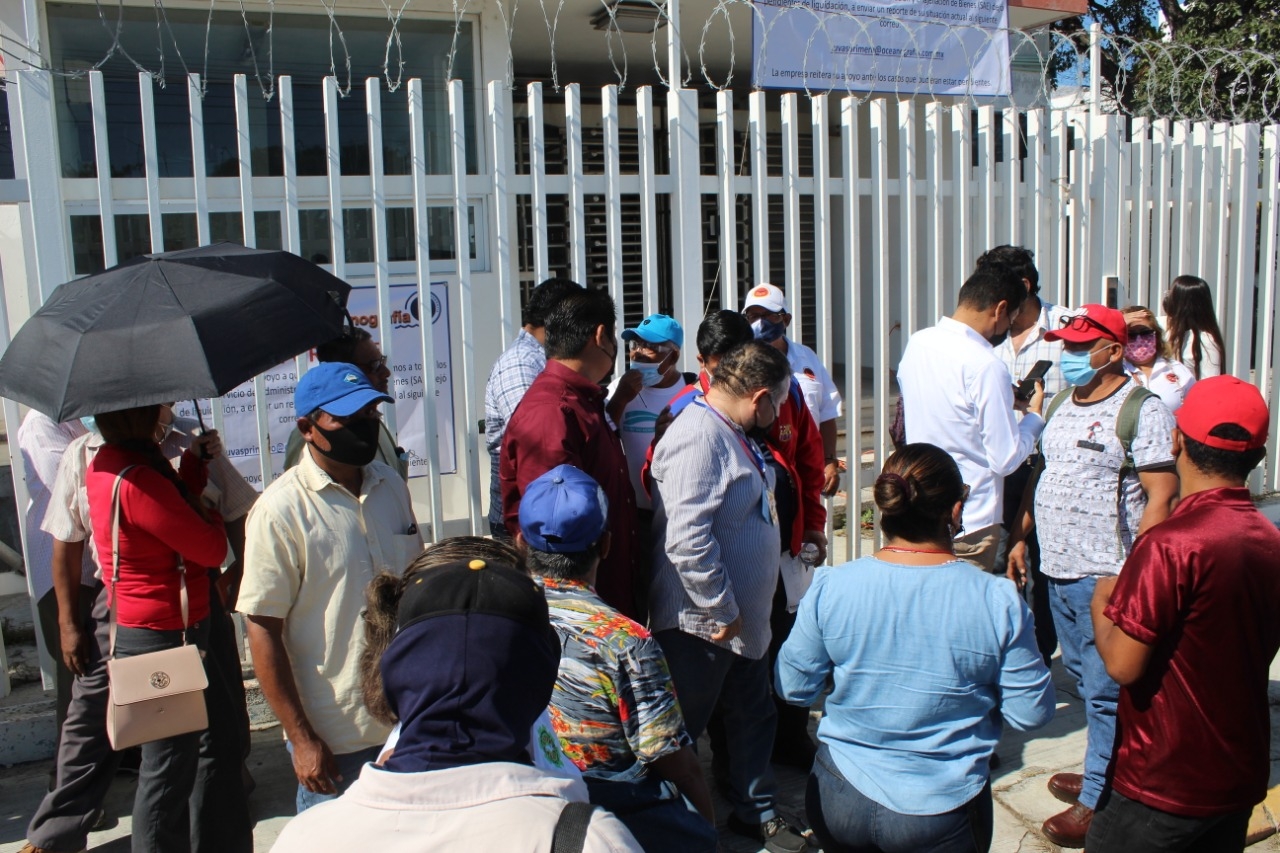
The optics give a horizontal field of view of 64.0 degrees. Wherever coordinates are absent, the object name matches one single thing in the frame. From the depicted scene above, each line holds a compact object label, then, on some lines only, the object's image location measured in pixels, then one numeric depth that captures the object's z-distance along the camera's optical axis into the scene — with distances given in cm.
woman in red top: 285
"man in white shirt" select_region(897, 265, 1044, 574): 383
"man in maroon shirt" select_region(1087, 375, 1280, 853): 226
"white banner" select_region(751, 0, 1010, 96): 610
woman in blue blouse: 227
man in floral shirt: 213
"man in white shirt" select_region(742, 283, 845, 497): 447
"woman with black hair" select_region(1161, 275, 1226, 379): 536
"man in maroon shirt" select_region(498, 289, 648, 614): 307
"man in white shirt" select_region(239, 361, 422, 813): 256
